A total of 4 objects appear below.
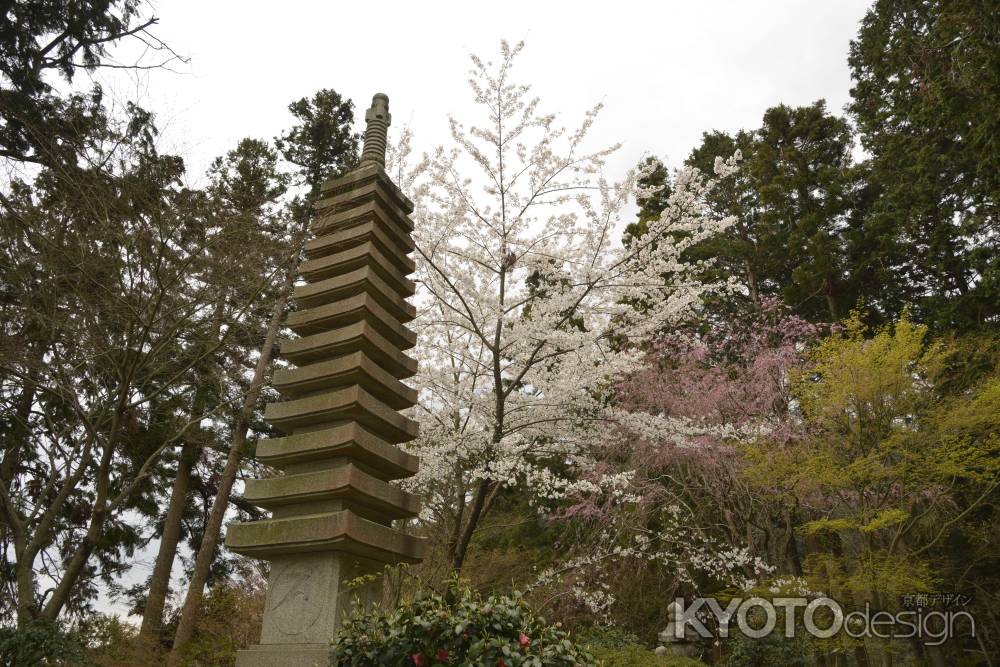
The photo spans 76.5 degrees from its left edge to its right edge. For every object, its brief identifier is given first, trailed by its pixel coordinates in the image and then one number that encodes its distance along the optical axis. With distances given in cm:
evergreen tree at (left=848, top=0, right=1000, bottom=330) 1350
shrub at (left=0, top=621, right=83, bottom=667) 667
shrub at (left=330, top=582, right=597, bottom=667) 313
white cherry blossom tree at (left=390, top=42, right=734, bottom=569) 850
